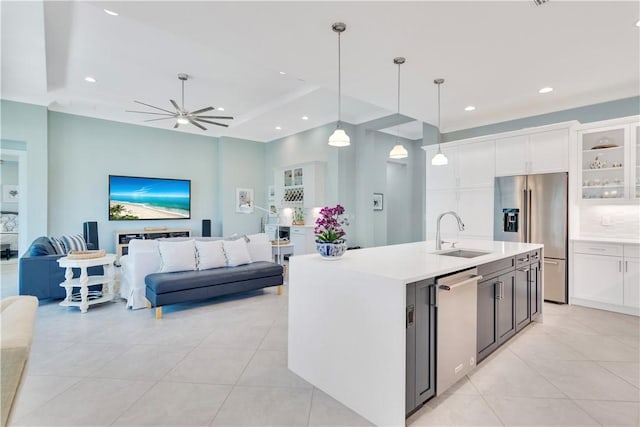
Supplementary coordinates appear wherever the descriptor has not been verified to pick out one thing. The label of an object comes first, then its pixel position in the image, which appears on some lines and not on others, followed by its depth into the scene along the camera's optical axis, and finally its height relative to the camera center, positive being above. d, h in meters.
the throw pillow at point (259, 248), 4.89 -0.56
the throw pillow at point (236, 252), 4.45 -0.58
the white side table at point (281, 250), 5.99 -0.78
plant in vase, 2.32 -0.18
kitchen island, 1.76 -0.71
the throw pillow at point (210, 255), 4.23 -0.58
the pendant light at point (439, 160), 3.74 +0.61
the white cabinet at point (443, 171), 5.20 +0.69
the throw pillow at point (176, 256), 4.01 -0.58
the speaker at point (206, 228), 7.88 -0.41
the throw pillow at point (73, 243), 4.90 -0.50
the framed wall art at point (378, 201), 7.39 +0.24
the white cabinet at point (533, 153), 4.15 +0.80
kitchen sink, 3.01 -0.40
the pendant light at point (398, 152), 3.65 +0.69
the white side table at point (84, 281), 3.77 -0.87
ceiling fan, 4.81 +1.49
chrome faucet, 3.09 -0.30
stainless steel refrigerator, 4.13 -0.09
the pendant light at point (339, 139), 3.15 +0.73
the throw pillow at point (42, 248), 4.06 -0.48
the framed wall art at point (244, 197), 8.38 +0.39
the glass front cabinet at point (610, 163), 3.88 +0.61
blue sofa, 3.93 -0.79
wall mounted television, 6.99 +0.32
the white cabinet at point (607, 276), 3.69 -0.79
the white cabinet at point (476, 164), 4.78 +0.73
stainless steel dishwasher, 2.02 -0.78
